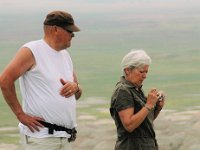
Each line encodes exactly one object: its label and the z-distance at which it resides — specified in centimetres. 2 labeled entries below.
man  833
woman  848
